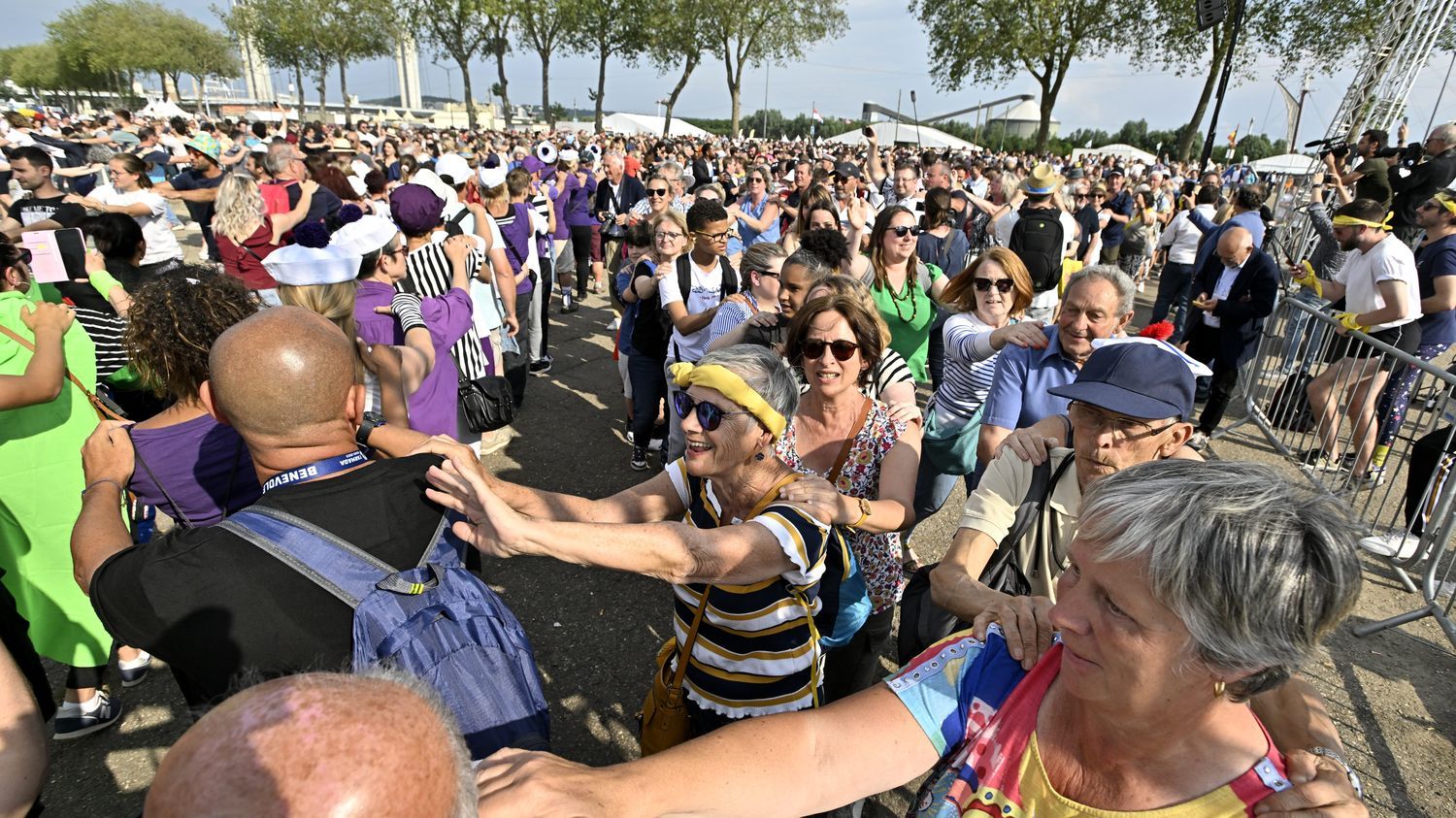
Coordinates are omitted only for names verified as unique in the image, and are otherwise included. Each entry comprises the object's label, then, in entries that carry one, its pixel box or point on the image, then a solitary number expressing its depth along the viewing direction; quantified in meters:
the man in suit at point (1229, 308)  5.89
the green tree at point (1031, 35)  31.44
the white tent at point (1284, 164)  23.94
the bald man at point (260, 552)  1.41
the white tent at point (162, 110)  28.28
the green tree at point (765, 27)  41.66
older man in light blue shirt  2.98
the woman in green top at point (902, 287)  4.63
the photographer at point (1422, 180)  7.42
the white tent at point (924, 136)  38.48
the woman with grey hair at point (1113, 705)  1.11
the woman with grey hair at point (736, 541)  1.78
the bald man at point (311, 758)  0.72
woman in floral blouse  2.71
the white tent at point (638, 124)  48.60
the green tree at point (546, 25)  43.06
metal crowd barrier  4.21
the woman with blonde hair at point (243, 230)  5.25
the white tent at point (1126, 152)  34.75
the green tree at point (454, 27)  44.16
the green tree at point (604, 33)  44.16
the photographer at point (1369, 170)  6.18
